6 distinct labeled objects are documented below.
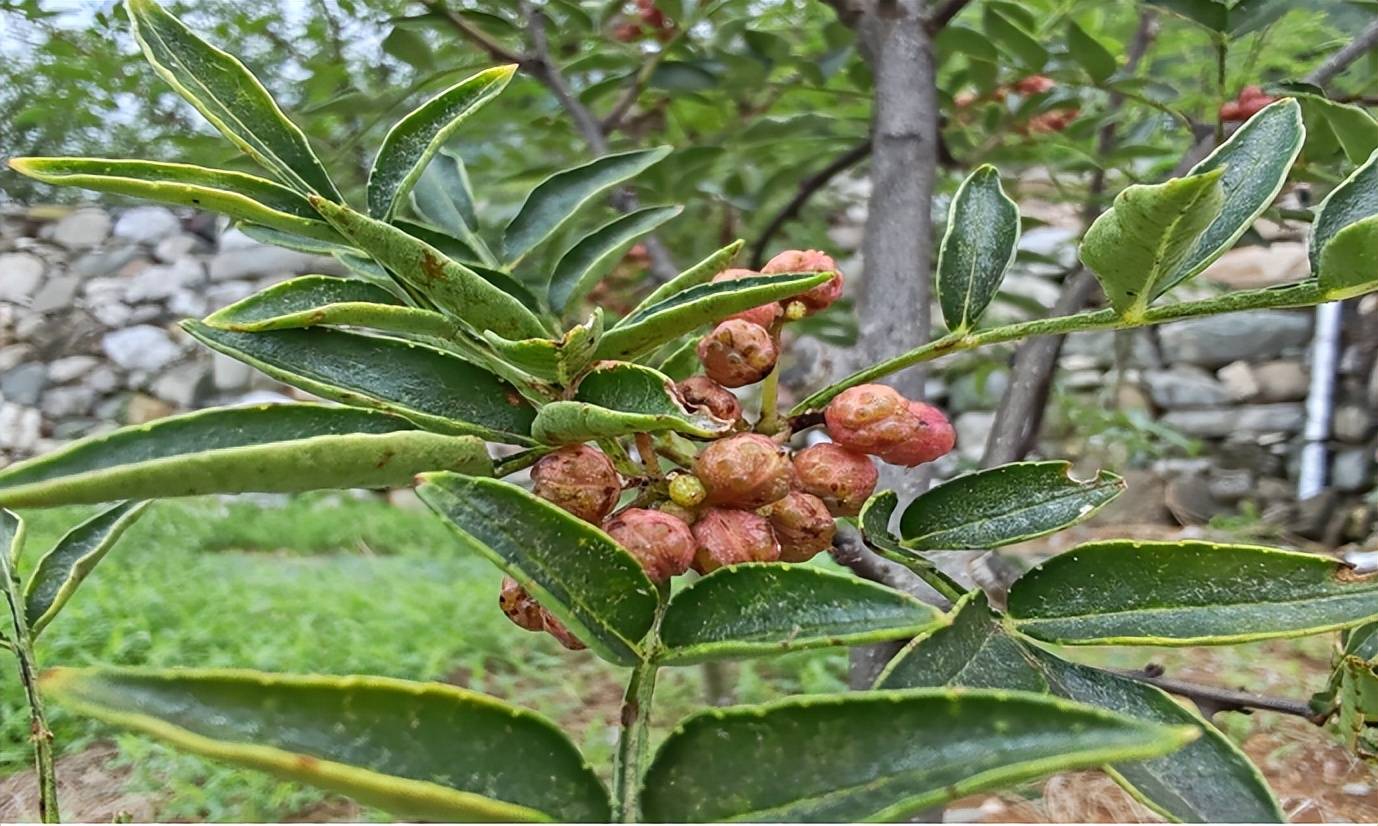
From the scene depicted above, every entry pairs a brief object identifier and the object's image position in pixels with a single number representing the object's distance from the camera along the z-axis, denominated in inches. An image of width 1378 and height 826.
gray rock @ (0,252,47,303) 180.2
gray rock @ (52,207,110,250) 191.2
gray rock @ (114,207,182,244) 199.6
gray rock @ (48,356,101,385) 187.3
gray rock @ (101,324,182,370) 195.3
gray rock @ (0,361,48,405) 180.2
